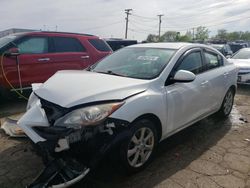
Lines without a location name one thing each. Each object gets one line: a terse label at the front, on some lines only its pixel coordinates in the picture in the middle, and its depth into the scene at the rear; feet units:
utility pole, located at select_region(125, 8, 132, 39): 127.29
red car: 13.79
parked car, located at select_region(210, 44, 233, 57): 38.40
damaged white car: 6.02
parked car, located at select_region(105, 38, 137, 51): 30.33
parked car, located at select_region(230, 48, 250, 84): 19.57
